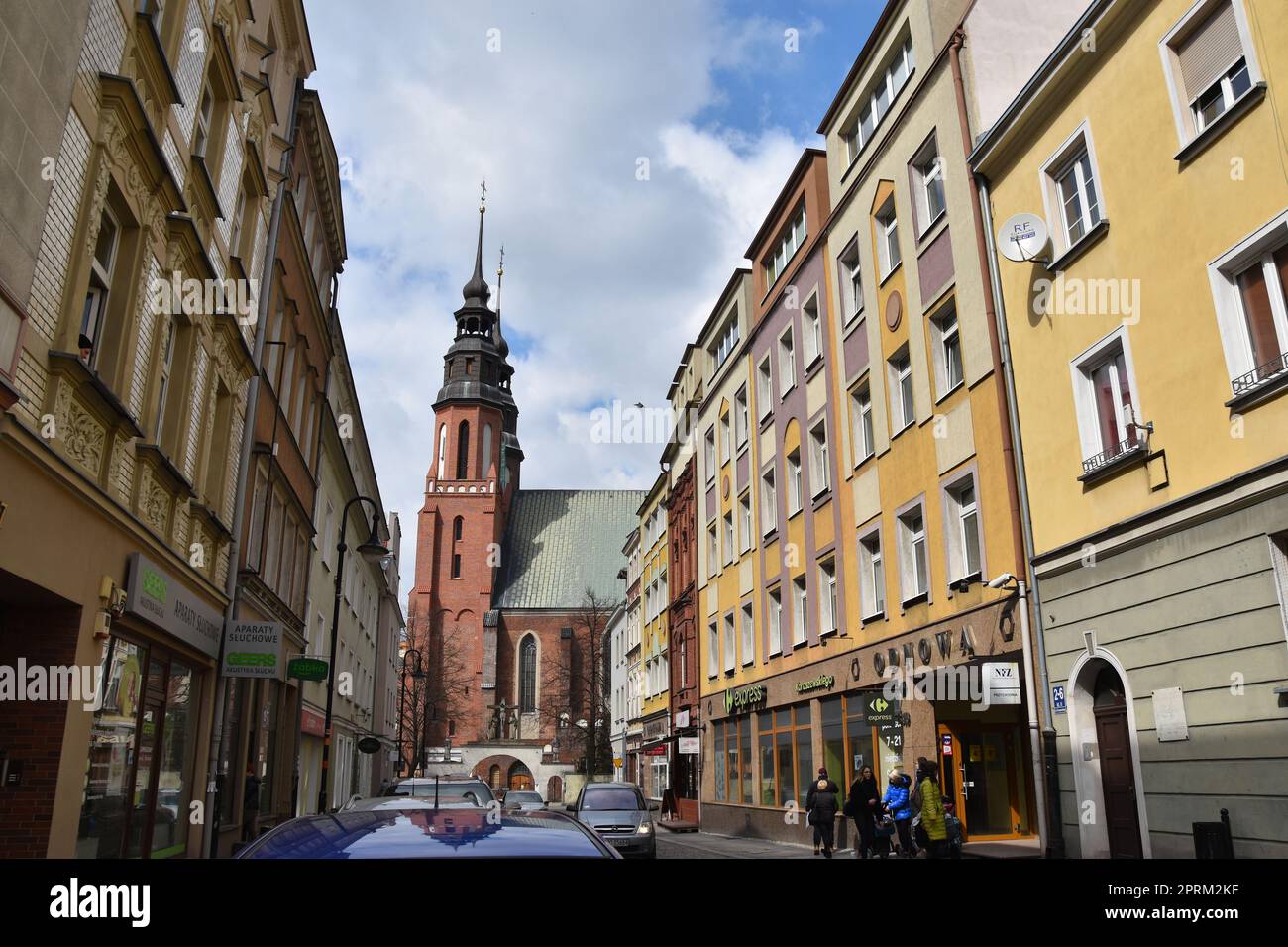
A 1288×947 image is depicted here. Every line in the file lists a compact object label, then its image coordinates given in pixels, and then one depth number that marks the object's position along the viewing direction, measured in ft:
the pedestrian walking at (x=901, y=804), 48.93
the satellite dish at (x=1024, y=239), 46.26
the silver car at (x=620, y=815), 58.95
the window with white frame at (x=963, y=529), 54.85
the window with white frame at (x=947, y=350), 57.98
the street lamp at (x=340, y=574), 81.00
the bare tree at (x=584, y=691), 229.25
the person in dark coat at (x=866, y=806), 53.47
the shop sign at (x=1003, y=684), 47.57
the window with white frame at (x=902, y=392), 63.62
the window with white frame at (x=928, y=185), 60.85
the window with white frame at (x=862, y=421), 69.46
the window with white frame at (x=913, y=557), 60.80
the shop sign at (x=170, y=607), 34.14
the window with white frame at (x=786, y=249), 86.58
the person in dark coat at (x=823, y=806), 58.39
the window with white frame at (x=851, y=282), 73.05
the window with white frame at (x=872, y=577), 66.33
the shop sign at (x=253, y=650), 45.42
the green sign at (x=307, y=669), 54.75
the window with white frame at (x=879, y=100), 67.82
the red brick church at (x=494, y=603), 244.83
